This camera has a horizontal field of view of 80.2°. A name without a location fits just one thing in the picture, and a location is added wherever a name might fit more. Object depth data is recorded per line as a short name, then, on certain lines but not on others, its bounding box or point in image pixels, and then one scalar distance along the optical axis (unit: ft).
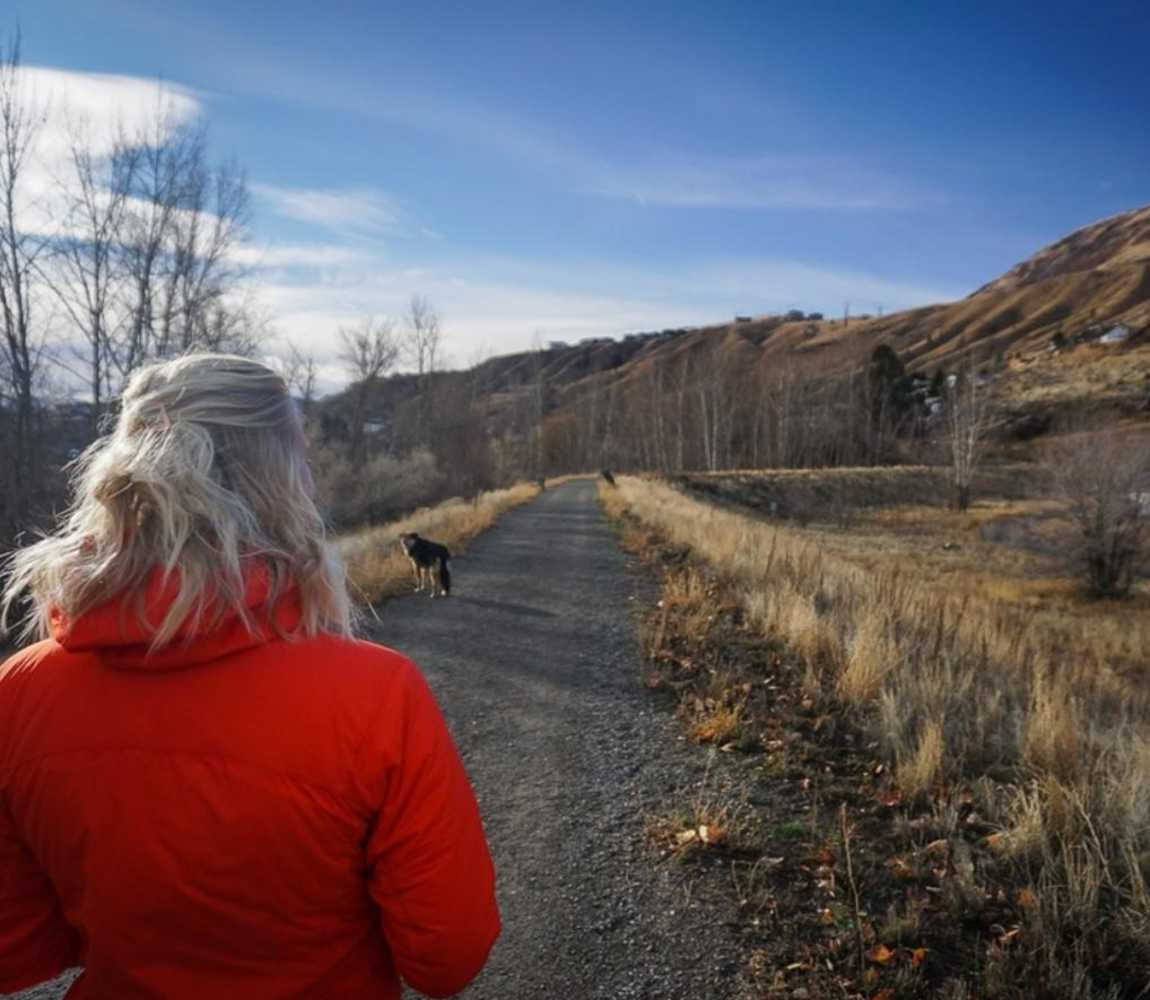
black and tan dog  32.17
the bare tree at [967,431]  123.75
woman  4.09
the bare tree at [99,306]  50.42
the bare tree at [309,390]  113.69
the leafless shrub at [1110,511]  59.57
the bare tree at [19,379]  46.44
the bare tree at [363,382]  129.90
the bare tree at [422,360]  152.15
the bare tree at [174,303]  53.72
